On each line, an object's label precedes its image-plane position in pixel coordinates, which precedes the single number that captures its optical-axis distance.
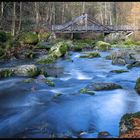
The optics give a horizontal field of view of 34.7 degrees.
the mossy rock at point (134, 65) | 11.63
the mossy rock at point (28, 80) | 8.47
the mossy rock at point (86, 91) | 7.35
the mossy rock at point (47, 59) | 12.46
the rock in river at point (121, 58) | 12.84
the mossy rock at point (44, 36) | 22.55
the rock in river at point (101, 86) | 7.67
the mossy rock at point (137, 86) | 7.65
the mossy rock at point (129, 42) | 24.18
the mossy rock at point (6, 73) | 9.21
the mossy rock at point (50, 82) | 8.33
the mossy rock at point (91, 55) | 15.24
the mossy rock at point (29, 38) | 15.69
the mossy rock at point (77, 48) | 18.66
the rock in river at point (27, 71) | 9.18
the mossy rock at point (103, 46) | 20.48
